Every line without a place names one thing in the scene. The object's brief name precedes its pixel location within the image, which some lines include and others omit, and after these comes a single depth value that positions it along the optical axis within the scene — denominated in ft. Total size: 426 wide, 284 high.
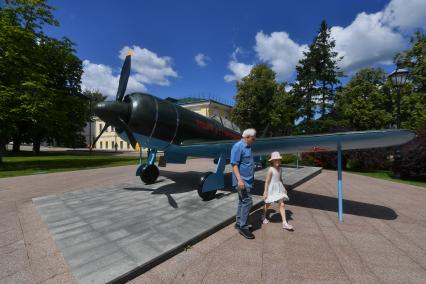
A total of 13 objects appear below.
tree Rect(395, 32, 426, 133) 83.27
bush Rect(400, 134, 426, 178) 37.32
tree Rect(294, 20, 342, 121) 113.29
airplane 15.61
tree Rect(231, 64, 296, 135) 107.55
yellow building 158.20
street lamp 33.06
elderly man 12.91
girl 14.66
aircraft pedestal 9.34
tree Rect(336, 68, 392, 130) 105.09
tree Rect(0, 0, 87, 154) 45.70
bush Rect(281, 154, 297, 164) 63.48
